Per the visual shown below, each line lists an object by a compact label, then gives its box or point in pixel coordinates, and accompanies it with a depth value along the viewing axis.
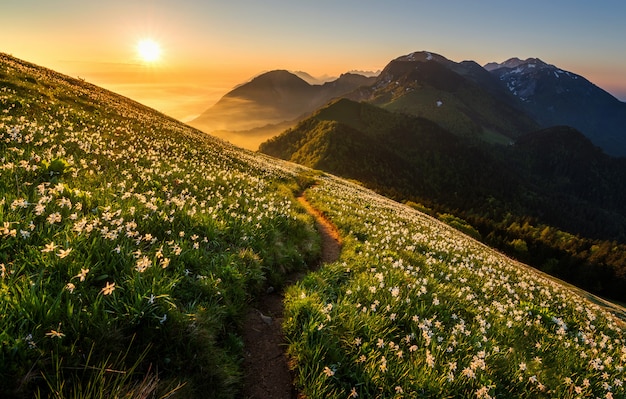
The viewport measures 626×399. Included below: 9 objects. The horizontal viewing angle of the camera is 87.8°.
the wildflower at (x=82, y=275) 3.84
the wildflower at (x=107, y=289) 3.61
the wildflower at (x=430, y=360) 4.98
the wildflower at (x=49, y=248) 4.02
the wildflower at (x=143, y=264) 4.46
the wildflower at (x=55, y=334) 3.12
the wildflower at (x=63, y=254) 3.99
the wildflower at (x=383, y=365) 4.83
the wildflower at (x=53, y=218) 4.65
